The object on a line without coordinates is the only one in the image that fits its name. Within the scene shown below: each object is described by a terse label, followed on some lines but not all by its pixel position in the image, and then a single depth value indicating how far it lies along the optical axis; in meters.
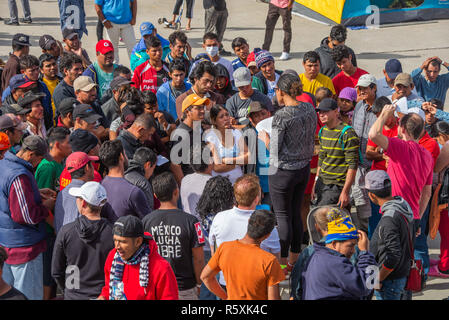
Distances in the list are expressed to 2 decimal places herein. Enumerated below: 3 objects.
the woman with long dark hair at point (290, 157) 11.73
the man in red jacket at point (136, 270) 7.97
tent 27.81
